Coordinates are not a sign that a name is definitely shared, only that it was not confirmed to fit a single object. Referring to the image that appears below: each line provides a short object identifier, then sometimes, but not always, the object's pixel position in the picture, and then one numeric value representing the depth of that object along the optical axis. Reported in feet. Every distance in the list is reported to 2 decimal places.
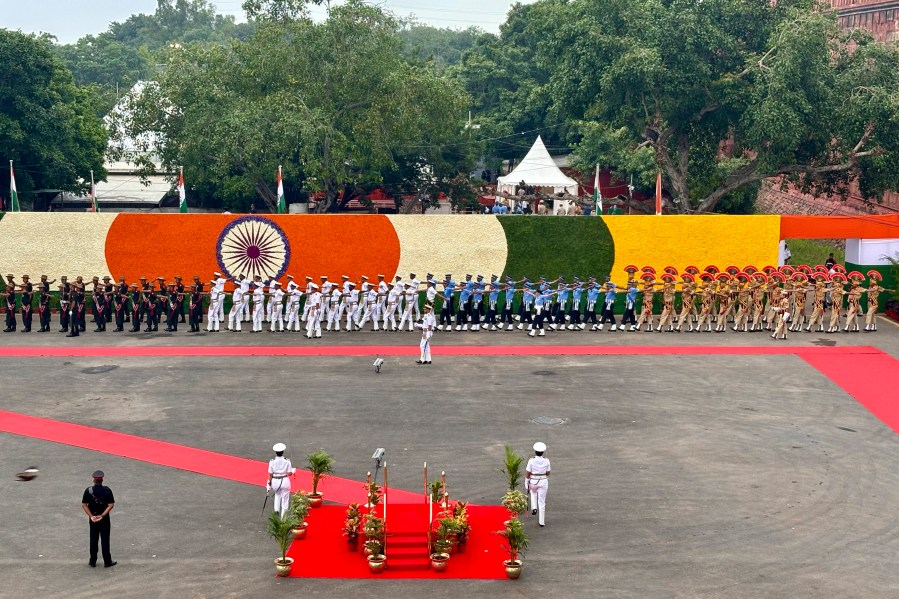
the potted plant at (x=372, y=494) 52.98
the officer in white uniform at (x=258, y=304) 105.70
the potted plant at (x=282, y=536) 48.03
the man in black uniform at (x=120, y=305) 105.91
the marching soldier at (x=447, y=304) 107.34
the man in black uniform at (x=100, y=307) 105.81
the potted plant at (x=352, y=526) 51.67
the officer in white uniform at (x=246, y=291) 105.70
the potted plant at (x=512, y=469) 53.87
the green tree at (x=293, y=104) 139.13
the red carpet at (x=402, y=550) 49.39
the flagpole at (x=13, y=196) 123.44
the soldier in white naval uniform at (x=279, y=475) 54.49
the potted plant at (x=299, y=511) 51.99
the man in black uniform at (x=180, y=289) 106.32
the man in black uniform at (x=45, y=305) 105.81
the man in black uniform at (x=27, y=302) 104.99
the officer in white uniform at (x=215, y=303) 105.70
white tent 159.94
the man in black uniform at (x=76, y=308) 102.42
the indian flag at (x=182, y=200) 122.52
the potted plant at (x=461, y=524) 51.11
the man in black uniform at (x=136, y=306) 105.91
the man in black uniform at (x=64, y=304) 104.73
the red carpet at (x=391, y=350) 95.81
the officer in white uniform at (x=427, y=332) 88.71
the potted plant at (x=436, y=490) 52.70
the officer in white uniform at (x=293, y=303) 105.50
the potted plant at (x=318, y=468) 56.29
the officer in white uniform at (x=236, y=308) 105.40
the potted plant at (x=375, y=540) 49.42
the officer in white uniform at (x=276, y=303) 105.50
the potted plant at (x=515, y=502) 52.11
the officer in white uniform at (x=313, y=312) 102.99
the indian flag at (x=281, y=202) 123.04
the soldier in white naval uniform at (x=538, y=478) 54.80
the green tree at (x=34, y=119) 148.87
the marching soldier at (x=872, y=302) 106.83
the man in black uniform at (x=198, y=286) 106.63
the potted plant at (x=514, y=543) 48.21
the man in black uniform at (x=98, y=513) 49.42
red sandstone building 155.41
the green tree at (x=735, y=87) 129.08
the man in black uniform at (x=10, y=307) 104.94
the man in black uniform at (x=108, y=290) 106.73
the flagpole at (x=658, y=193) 128.06
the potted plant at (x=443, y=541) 49.73
